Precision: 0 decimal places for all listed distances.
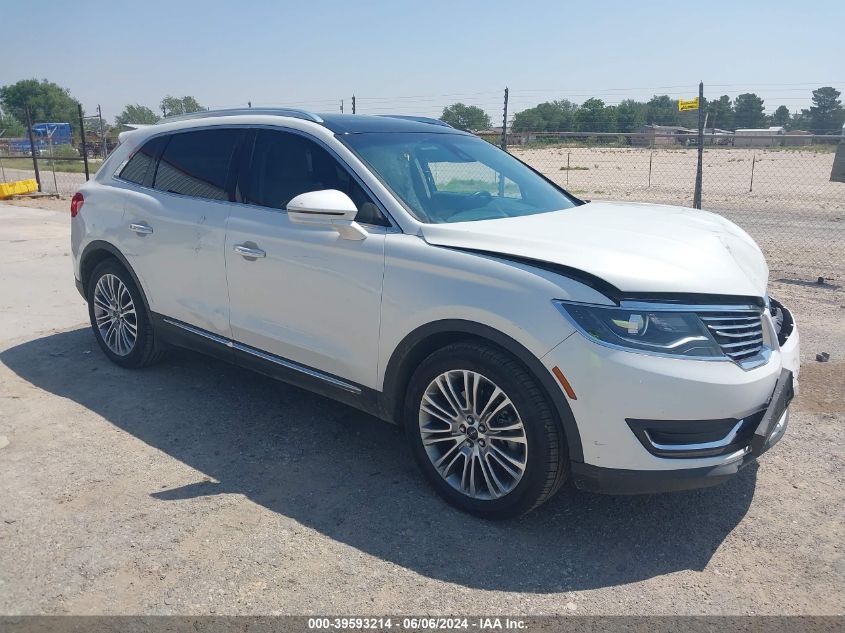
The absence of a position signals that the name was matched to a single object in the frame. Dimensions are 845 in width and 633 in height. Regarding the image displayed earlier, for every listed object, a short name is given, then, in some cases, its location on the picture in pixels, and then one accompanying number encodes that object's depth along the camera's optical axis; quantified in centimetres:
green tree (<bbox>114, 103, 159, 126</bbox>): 6699
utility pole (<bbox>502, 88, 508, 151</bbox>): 1101
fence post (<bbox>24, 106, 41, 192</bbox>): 1745
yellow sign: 1059
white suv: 288
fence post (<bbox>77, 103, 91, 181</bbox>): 1608
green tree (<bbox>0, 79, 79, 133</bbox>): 8997
